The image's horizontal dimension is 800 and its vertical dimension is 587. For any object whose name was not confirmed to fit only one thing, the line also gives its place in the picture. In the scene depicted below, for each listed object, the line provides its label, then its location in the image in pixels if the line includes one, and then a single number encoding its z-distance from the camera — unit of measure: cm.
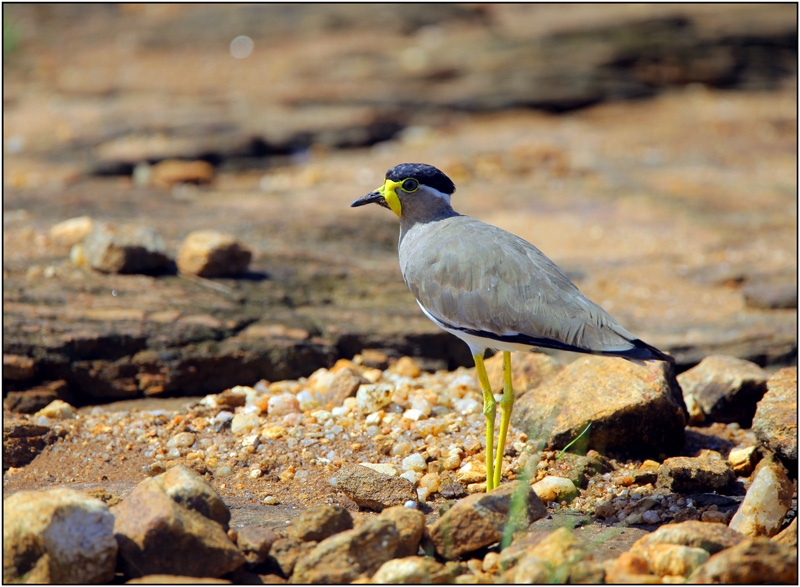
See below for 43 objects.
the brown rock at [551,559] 629
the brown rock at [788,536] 723
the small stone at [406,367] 1247
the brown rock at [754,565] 612
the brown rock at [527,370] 1128
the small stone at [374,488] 840
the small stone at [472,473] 959
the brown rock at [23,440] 1005
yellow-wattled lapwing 862
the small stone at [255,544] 689
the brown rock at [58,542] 650
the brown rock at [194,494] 721
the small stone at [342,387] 1121
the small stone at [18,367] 1119
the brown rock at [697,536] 677
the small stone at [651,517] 864
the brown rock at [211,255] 1356
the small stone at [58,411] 1097
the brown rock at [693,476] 920
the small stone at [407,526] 688
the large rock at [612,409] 968
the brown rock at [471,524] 707
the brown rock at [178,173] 2292
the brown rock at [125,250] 1312
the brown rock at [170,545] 664
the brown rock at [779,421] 914
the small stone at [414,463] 955
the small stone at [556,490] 903
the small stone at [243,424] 1057
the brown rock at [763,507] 815
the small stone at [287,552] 690
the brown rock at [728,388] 1103
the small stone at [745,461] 998
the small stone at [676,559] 652
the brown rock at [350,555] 659
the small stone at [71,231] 1452
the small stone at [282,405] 1101
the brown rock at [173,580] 645
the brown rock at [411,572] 634
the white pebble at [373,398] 1077
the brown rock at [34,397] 1110
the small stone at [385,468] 931
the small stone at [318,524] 705
